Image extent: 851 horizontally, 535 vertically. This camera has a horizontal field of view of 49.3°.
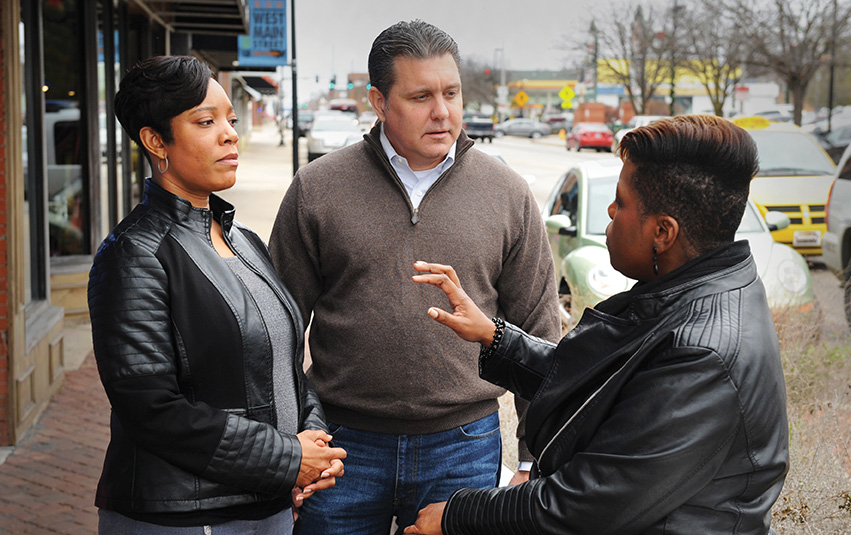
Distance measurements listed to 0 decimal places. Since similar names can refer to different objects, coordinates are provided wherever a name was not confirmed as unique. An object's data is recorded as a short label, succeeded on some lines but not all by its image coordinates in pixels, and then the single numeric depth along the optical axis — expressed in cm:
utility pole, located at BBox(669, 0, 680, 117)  4191
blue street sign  1992
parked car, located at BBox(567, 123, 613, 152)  4506
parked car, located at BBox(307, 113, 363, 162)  2830
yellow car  1246
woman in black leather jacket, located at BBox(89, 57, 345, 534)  206
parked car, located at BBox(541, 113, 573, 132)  7119
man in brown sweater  269
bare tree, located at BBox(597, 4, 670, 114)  4738
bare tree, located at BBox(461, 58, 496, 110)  9375
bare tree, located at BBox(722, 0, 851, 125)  2916
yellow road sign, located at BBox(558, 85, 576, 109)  6047
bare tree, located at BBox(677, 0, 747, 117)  3694
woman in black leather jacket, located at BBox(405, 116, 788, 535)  170
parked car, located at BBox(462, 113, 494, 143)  5136
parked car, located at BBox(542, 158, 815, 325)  707
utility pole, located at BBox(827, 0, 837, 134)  2747
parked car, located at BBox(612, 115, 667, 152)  3503
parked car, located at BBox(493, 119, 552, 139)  6072
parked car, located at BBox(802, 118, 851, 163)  2352
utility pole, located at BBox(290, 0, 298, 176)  1880
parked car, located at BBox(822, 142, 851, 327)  976
